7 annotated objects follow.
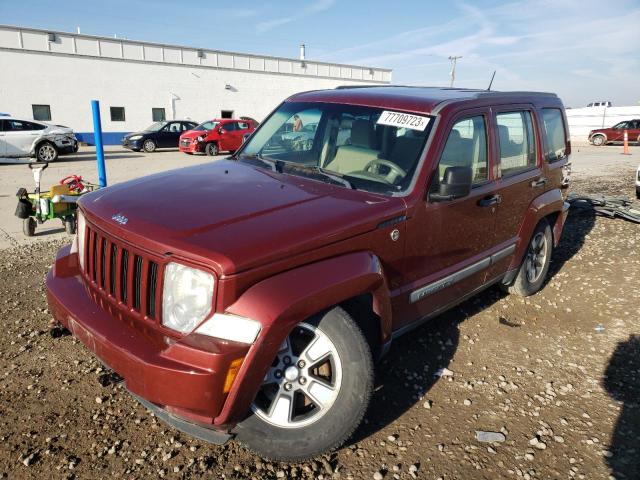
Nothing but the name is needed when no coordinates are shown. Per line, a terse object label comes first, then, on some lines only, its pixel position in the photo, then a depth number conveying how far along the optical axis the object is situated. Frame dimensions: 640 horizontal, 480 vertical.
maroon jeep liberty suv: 2.15
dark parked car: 21.53
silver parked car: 15.77
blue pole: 6.87
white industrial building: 23.97
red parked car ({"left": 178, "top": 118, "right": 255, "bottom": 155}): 19.78
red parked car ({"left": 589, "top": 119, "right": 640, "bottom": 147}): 26.84
